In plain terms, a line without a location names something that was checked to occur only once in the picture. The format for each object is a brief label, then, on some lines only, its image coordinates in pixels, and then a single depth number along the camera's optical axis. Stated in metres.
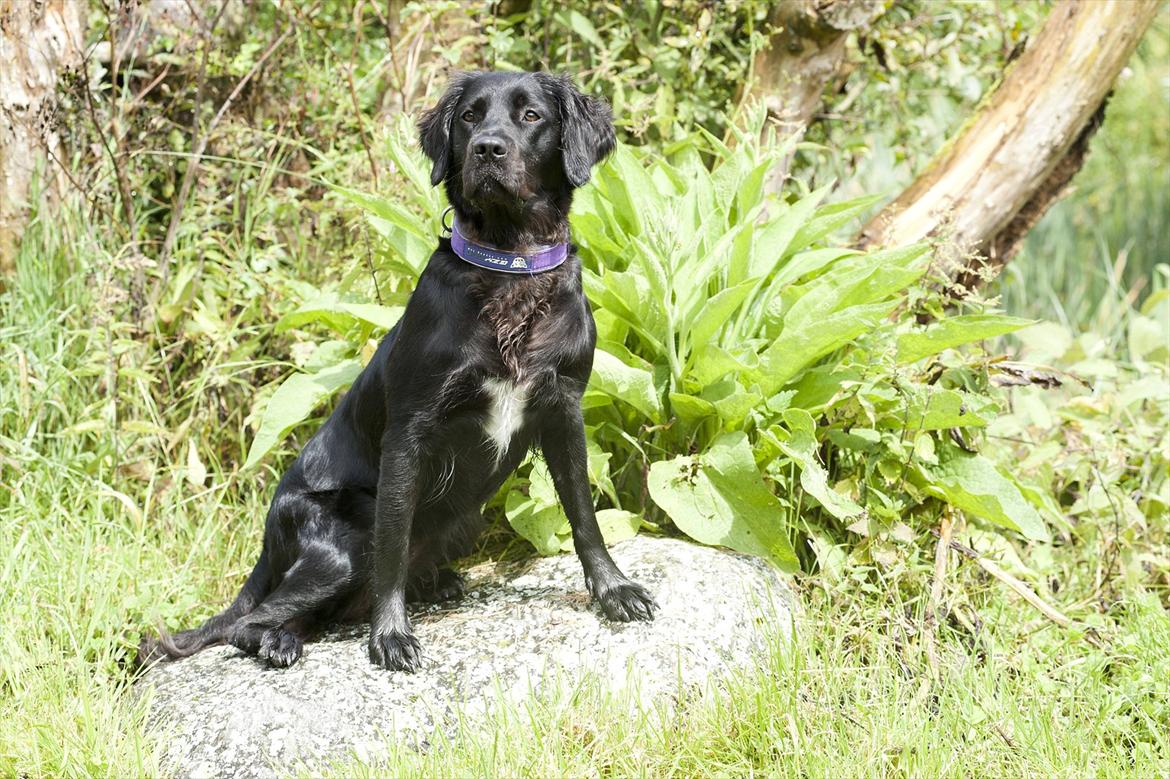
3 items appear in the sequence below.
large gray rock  2.70
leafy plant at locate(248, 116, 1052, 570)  3.29
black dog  2.87
